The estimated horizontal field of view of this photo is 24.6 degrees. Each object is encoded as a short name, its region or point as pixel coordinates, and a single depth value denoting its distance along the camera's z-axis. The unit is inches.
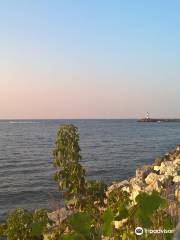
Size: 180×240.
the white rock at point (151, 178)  533.2
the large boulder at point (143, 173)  734.1
